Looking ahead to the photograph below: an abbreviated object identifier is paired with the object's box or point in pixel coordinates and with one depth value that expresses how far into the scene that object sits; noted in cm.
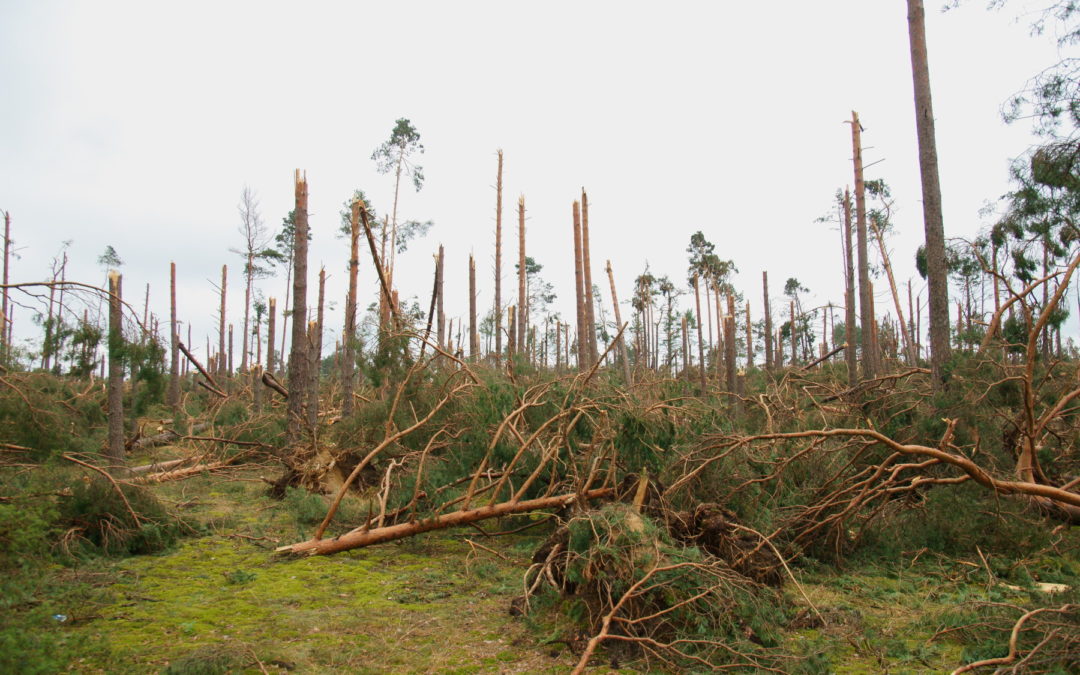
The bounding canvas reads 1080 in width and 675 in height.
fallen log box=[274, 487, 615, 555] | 627
